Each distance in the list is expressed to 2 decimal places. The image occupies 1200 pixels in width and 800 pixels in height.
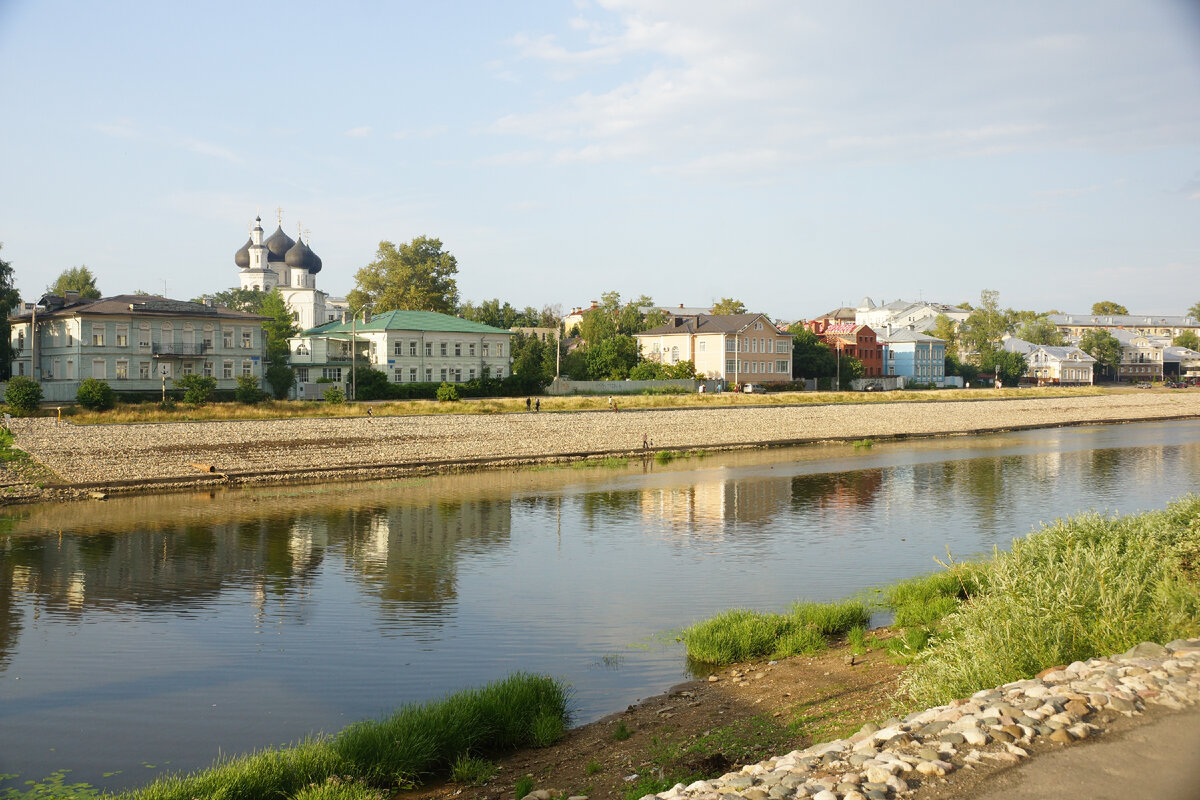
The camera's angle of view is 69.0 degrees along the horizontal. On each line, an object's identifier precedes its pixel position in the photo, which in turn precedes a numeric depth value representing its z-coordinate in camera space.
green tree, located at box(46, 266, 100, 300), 77.38
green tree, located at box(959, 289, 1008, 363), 116.94
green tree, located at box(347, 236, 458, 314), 83.31
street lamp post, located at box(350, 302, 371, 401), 55.90
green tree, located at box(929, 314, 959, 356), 116.81
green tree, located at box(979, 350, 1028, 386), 105.69
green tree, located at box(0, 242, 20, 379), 53.50
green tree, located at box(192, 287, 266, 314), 89.82
